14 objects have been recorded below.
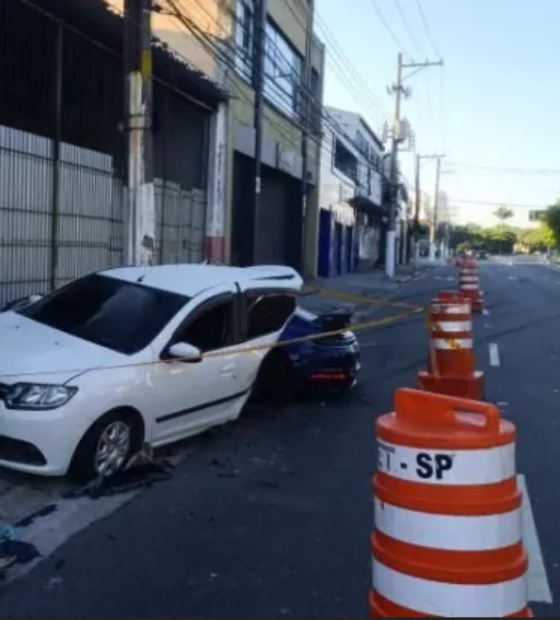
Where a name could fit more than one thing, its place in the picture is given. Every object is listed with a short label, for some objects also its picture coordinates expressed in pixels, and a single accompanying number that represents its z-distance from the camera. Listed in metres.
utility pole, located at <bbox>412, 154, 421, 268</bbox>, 66.31
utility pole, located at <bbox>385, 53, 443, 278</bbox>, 39.62
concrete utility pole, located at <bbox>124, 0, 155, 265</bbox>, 10.37
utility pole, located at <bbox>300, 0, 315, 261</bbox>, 29.02
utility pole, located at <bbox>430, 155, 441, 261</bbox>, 90.12
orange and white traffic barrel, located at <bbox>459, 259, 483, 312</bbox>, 23.33
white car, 5.55
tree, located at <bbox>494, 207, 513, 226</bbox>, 179.12
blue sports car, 8.62
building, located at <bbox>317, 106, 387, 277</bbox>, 35.59
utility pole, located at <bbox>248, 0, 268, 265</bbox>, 19.59
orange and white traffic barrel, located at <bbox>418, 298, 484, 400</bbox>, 8.88
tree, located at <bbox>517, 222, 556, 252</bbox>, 137.62
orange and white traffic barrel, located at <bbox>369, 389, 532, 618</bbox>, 2.60
